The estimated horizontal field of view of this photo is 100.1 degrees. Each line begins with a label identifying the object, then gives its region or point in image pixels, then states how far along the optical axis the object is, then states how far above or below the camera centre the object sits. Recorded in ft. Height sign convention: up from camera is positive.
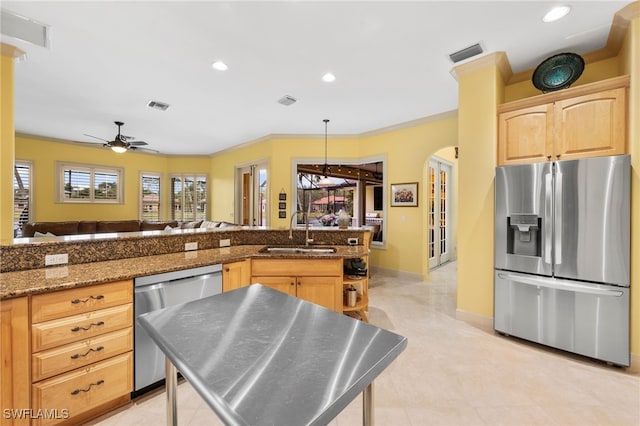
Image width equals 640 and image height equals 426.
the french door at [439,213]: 18.35 -0.12
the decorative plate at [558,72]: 8.41 +4.56
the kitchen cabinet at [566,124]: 7.39 +2.63
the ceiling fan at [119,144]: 15.35 +3.89
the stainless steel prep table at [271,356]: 2.06 -1.49
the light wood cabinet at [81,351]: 4.85 -2.75
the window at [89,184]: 20.79 +2.27
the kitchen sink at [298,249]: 9.48 -1.40
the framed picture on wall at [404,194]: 16.25 +1.05
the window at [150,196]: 24.97 +1.40
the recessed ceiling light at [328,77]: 10.52 +5.36
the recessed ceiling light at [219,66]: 9.66 +5.34
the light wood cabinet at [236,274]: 7.77 -1.91
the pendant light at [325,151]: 16.02 +4.20
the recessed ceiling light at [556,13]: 7.06 +5.36
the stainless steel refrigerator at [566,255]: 7.14 -1.27
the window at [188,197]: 26.55 +1.41
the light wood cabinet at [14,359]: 4.48 -2.54
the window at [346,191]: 19.21 +1.81
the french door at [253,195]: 20.93 +1.38
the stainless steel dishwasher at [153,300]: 5.98 -2.13
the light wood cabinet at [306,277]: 8.66 -2.16
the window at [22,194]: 18.83 +1.21
